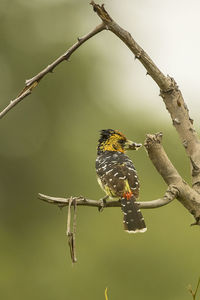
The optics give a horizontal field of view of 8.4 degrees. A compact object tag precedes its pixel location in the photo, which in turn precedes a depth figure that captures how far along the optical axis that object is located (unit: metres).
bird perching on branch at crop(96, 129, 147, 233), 10.06
